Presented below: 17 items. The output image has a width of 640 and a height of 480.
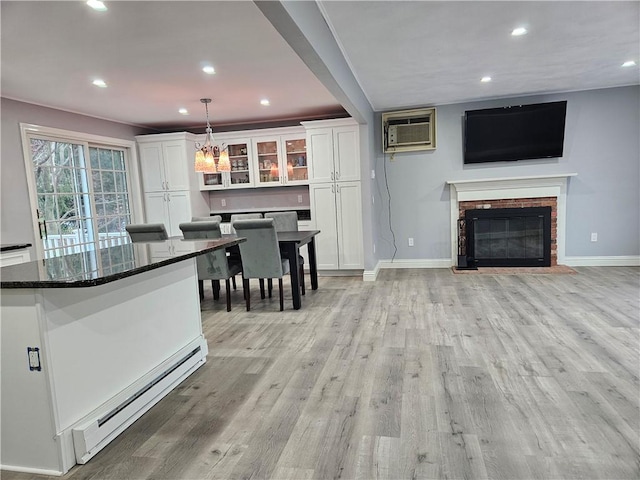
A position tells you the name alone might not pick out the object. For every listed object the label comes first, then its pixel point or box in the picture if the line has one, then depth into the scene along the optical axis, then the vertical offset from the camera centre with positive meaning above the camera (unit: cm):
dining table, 400 -54
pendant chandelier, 425 +50
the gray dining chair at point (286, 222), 535 -27
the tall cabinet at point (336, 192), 545 +11
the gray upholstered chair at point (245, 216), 554 -18
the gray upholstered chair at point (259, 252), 388 -49
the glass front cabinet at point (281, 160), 600 +65
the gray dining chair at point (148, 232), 400 -24
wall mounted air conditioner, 564 +95
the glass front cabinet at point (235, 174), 617 +49
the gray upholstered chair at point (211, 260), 402 -57
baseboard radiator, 178 -104
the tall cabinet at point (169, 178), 599 +45
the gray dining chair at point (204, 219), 500 -17
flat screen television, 520 +80
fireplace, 532 -8
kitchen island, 168 -68
